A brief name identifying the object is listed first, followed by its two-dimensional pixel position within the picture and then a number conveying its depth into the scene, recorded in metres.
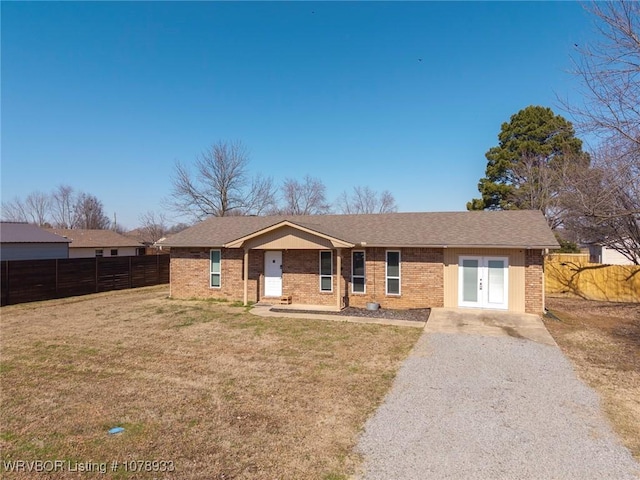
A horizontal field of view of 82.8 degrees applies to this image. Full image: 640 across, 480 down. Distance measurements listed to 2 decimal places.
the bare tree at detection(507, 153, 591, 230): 24.59
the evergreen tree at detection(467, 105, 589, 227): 26.00
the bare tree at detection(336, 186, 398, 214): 50.47
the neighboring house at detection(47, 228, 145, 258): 31.02
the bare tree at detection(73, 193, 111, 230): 58.90
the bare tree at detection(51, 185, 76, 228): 58.44
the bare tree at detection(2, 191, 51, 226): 57.97
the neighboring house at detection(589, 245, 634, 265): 29.11
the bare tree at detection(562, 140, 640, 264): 11.13
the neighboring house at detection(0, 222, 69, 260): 22.22
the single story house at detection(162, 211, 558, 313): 12.70
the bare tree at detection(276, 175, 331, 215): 44.88
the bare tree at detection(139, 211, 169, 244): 51.34
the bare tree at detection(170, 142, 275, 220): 34.66
